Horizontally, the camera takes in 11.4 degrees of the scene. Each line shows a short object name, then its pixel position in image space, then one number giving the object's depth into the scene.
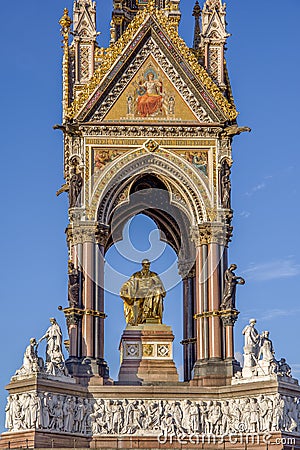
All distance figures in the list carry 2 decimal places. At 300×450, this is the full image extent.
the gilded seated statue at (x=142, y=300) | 47.81
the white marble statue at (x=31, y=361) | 43.38
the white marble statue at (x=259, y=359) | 43.94
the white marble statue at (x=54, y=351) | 43.84
